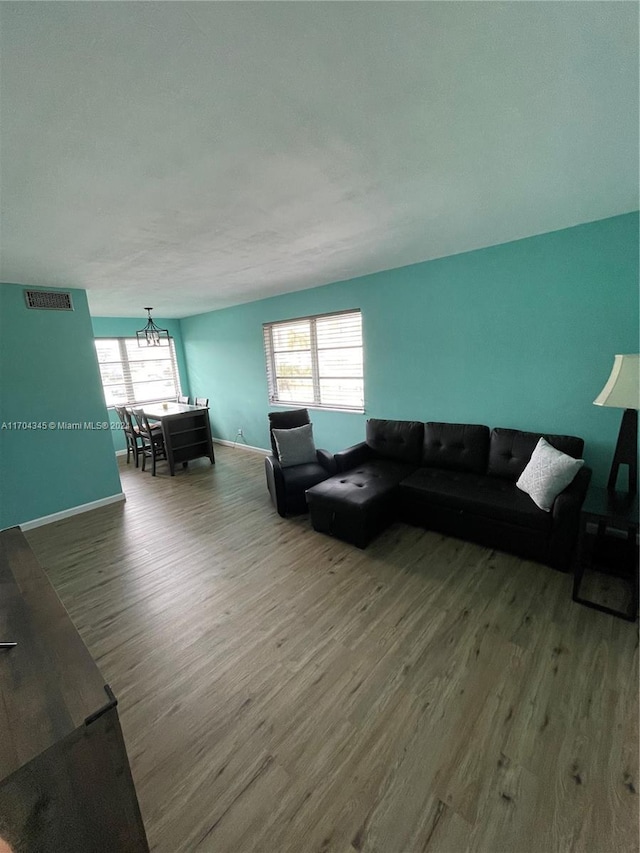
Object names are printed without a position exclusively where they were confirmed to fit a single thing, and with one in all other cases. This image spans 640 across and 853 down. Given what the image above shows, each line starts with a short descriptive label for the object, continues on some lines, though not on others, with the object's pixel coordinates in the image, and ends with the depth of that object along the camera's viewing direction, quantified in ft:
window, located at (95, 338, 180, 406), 20.54
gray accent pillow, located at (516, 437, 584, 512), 7.80
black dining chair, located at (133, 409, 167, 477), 16.78
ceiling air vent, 11.39
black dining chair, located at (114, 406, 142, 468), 17.85
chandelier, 16.22
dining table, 16.67
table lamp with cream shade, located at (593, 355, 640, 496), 6.65
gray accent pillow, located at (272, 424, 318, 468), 12.47
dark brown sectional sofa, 7.92
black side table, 6.49
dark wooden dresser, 2.46
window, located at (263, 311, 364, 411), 14.43
